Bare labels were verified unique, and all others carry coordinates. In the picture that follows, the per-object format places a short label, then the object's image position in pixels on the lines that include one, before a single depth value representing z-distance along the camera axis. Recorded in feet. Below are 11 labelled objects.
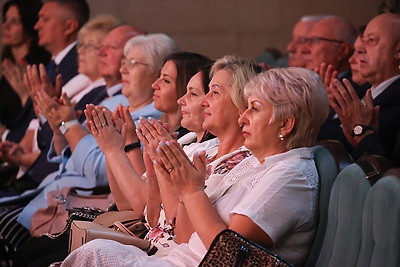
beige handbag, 24.60
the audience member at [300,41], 38.70
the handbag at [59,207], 32.61
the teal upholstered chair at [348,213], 21.08
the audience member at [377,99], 27.28
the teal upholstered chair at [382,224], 19.77
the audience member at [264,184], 21.45
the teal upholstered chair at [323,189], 21.79
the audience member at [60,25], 46.15
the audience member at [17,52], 50.08
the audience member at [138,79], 34.51
